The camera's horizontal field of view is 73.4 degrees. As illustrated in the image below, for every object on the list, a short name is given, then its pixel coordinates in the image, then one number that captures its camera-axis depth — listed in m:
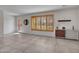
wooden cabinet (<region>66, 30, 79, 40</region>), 3.89
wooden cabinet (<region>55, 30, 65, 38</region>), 4.34
